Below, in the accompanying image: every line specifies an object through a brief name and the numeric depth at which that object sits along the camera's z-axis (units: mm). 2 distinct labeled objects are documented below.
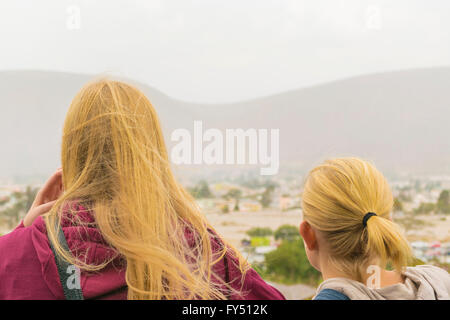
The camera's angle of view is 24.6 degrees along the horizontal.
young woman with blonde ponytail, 1856
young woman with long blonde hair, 1804
